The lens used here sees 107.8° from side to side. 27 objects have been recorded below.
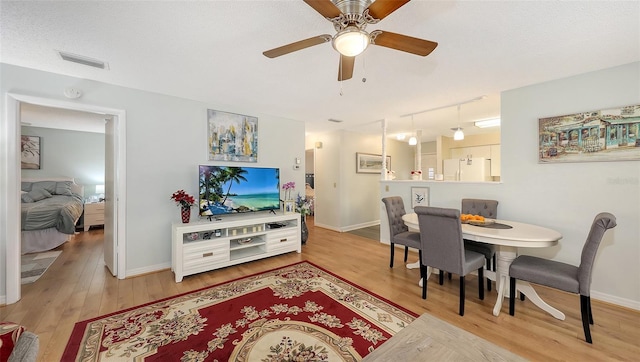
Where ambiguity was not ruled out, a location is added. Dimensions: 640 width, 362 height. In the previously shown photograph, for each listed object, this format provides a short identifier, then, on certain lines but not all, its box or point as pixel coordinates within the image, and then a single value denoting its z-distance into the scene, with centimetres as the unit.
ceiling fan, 126
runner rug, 282
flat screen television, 323
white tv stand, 285
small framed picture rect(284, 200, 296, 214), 407
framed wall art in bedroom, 494
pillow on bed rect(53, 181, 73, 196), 503
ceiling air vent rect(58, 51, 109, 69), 215
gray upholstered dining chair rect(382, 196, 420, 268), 291
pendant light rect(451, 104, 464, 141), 394
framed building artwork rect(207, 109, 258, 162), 348
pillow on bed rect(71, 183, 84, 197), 526
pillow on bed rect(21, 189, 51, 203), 444
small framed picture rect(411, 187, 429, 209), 383
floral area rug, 163
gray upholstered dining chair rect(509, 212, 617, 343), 173
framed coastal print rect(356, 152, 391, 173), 578
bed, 367
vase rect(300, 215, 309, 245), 427
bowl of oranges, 253
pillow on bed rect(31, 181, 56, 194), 482
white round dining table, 195
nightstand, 515
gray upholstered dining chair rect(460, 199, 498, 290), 261
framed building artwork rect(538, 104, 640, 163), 228
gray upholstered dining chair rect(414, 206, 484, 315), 212
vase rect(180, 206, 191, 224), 306
